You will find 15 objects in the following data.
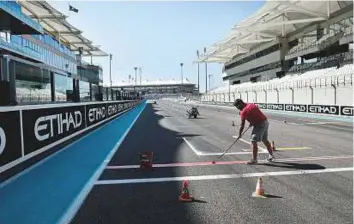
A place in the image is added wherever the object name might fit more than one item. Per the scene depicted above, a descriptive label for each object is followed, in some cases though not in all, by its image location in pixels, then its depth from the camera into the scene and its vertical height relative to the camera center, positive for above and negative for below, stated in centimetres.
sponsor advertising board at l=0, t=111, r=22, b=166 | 695 -78
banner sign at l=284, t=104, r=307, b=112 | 3472 -148
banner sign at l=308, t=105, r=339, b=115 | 2931 -143
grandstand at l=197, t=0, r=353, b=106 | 3794 +687
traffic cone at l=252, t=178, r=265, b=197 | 618 -156
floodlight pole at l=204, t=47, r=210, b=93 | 10829 +375
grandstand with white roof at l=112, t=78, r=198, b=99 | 19050 +311
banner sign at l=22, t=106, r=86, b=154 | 832 -78
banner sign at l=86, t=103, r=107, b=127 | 1628 -91
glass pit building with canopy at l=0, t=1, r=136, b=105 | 900 +481
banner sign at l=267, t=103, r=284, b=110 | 4024 -158
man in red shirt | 908 -71
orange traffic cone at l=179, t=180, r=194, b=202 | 600 -157
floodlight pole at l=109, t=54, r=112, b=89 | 8629 +619
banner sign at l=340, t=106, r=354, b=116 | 2712 -138
